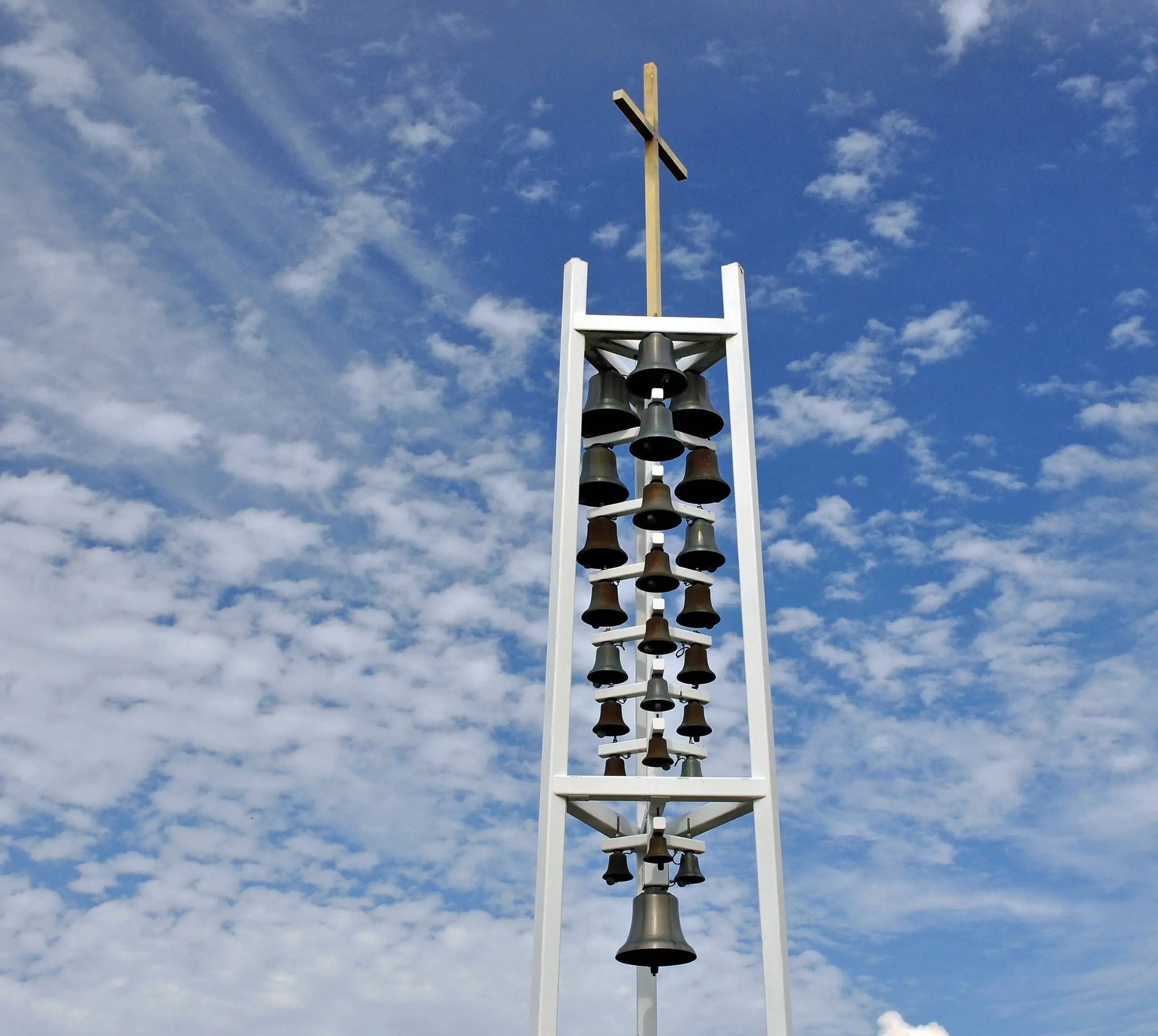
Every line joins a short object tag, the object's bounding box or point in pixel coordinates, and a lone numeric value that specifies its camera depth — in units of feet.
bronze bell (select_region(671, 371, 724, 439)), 49.08
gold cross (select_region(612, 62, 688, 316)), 50.60
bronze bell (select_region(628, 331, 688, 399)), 47.29
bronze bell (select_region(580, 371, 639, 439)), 49.34
